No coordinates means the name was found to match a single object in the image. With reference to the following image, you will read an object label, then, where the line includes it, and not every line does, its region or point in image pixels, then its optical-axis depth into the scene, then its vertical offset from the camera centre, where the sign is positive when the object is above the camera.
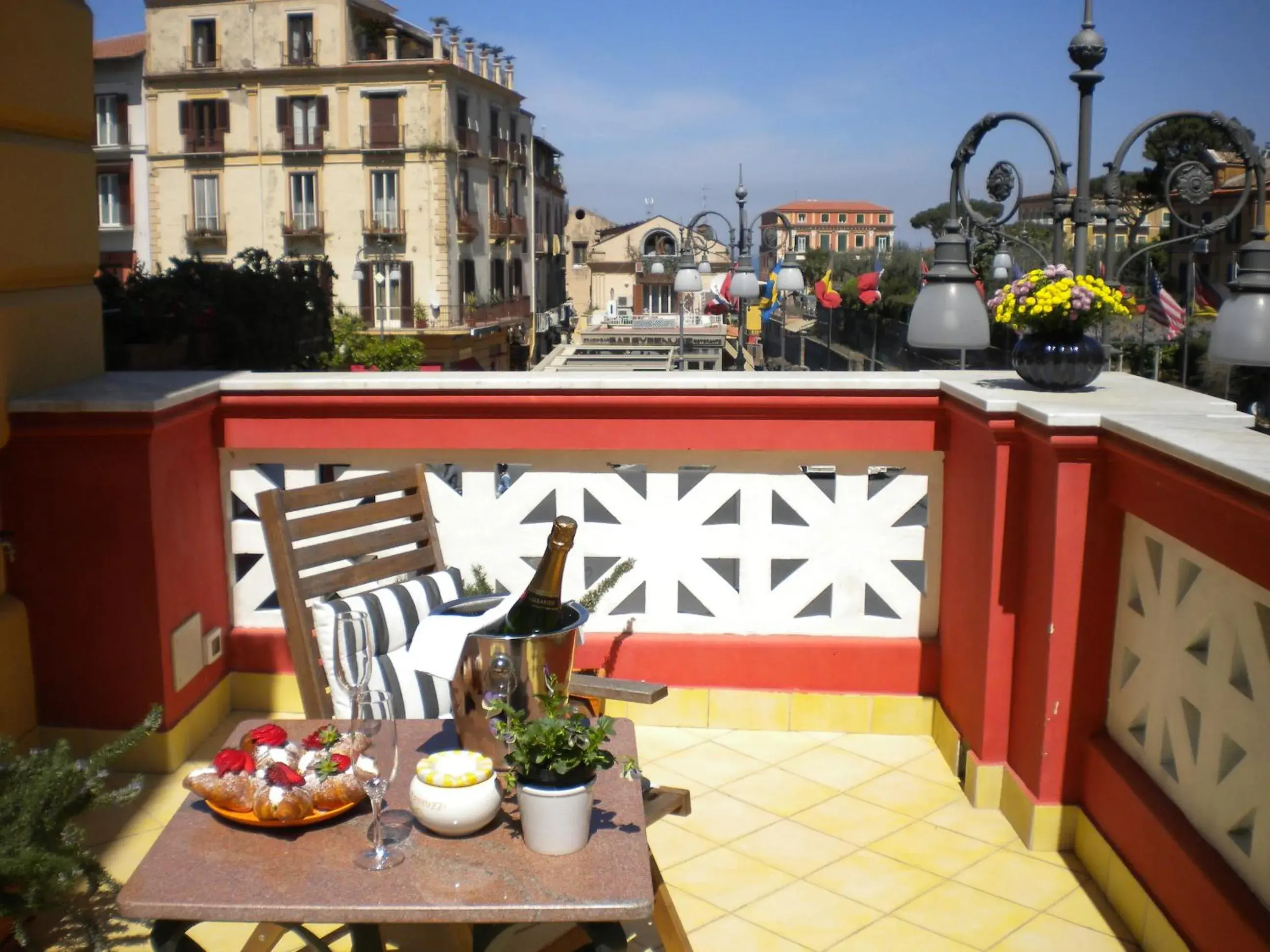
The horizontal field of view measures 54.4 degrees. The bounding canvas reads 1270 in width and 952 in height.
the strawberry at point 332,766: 2.10 -0.82
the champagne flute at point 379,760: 1.98 -0.78
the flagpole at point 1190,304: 13.88 -0.25
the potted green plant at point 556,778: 1.98 -0.79
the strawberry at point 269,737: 2.17 -0.81
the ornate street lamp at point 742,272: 15.14 +0.14
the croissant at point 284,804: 2.05 -0.87
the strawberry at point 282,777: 2.08 -0.83
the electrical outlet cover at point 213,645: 4.04 -1.21
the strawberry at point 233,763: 2.11 -0.82
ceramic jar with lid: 2.04 -0.85
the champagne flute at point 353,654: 2.03 -0.62
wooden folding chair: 2.84 -0.75
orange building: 109.38 +5.69
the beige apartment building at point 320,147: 35.69 +3.80
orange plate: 2.07 -0.90
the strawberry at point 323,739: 2.17 -0.81
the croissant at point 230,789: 2.08 -0.86
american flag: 13.93 -0.27
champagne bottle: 2.45 -0.63
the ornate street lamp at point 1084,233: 3.84 +0.24
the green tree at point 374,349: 20.73 -1.28
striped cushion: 3.14 -0.94
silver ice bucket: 2.39 -0.77
